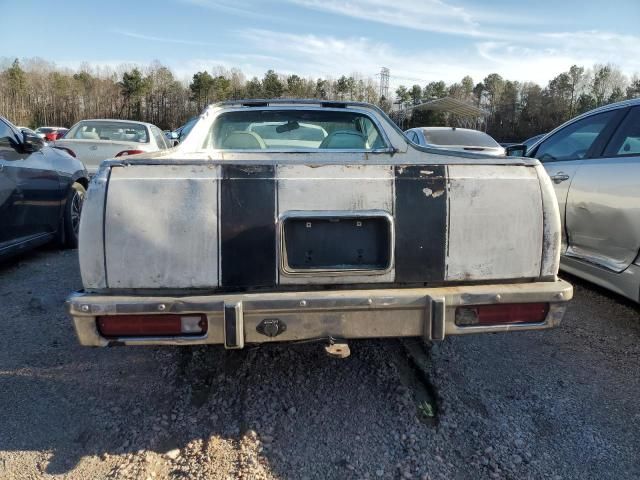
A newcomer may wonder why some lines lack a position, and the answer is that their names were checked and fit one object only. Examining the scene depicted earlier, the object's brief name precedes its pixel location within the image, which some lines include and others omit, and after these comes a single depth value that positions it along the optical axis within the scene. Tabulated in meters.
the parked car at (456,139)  9.62
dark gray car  4.50
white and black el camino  2.13
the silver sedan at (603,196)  3.45
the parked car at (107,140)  9.10
